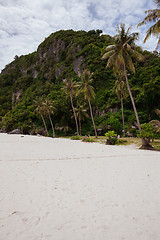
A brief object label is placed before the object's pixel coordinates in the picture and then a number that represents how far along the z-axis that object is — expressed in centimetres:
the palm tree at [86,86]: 2095
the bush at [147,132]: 979
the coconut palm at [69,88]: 2570
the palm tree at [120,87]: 2073
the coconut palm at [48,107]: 2924
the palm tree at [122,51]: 1245
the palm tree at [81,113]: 2844
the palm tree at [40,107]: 2991
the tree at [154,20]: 997
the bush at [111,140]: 1312
